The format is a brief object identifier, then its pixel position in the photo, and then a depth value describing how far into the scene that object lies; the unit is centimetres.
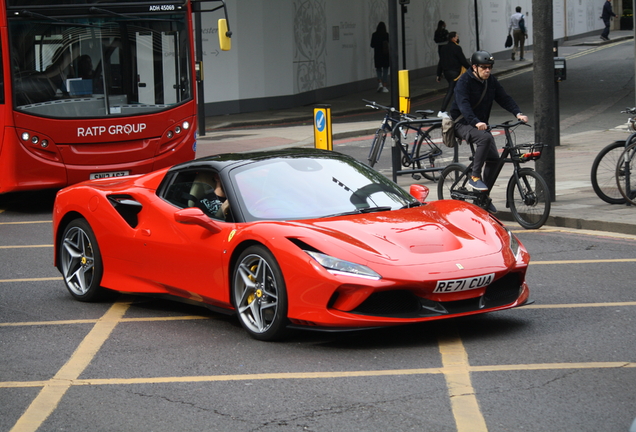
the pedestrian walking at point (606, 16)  5091
